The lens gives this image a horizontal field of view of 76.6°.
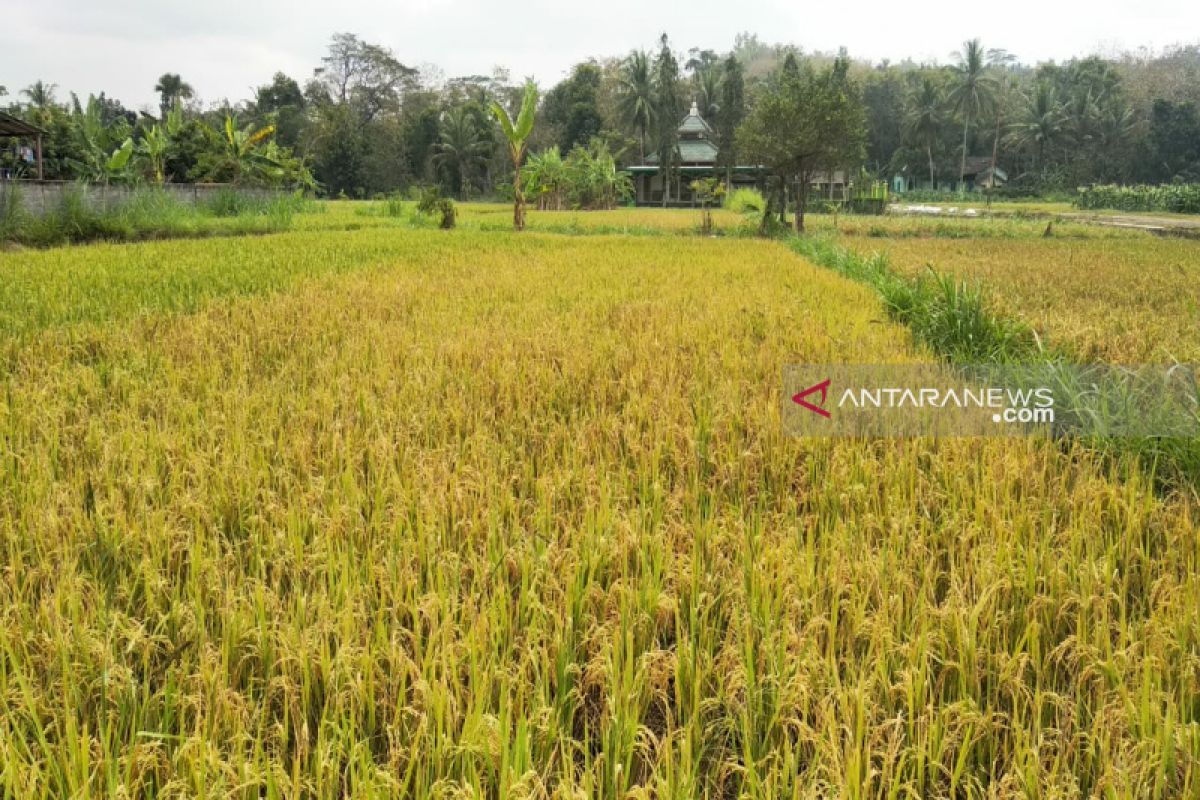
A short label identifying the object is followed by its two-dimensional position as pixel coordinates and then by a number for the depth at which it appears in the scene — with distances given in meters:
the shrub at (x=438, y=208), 18.39
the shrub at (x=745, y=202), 27.16
